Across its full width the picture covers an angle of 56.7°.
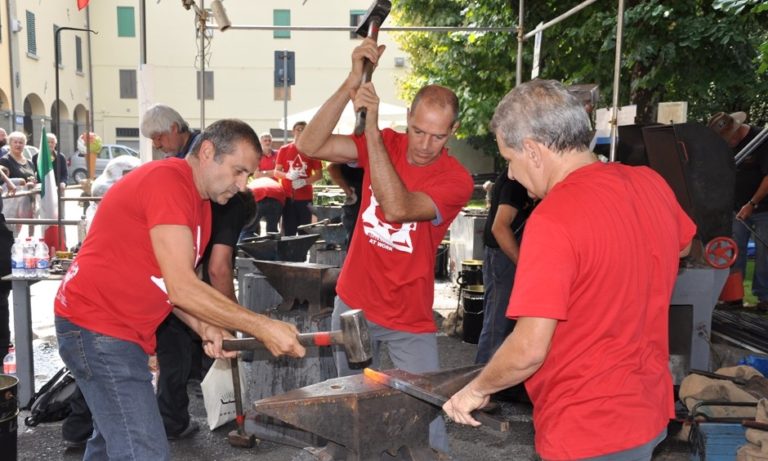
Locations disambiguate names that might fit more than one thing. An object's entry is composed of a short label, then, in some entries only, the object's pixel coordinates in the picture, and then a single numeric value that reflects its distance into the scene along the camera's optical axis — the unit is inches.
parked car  1006.4
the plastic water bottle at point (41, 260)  174.7
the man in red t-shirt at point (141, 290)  93.9
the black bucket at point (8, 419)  133.0
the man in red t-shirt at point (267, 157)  424.6
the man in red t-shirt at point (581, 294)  68.7
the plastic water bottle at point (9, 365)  192.5
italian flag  321.7
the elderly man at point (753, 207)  249.1
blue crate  137.8
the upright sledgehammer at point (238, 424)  161.5
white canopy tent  524.7
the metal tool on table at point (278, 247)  226.7
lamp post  291.0
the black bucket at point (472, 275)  255.9
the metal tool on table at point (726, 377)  156.6
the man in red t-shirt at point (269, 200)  341.7
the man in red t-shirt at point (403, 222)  117.0
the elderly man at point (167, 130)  186.5
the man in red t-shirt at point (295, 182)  355.6
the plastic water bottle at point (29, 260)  176.9
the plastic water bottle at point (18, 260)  176.7
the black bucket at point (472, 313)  241.0
